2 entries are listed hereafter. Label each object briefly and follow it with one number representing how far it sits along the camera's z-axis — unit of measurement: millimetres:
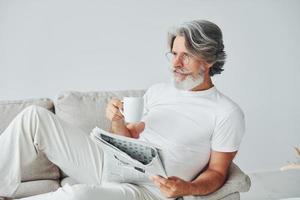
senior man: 1755
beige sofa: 2088
